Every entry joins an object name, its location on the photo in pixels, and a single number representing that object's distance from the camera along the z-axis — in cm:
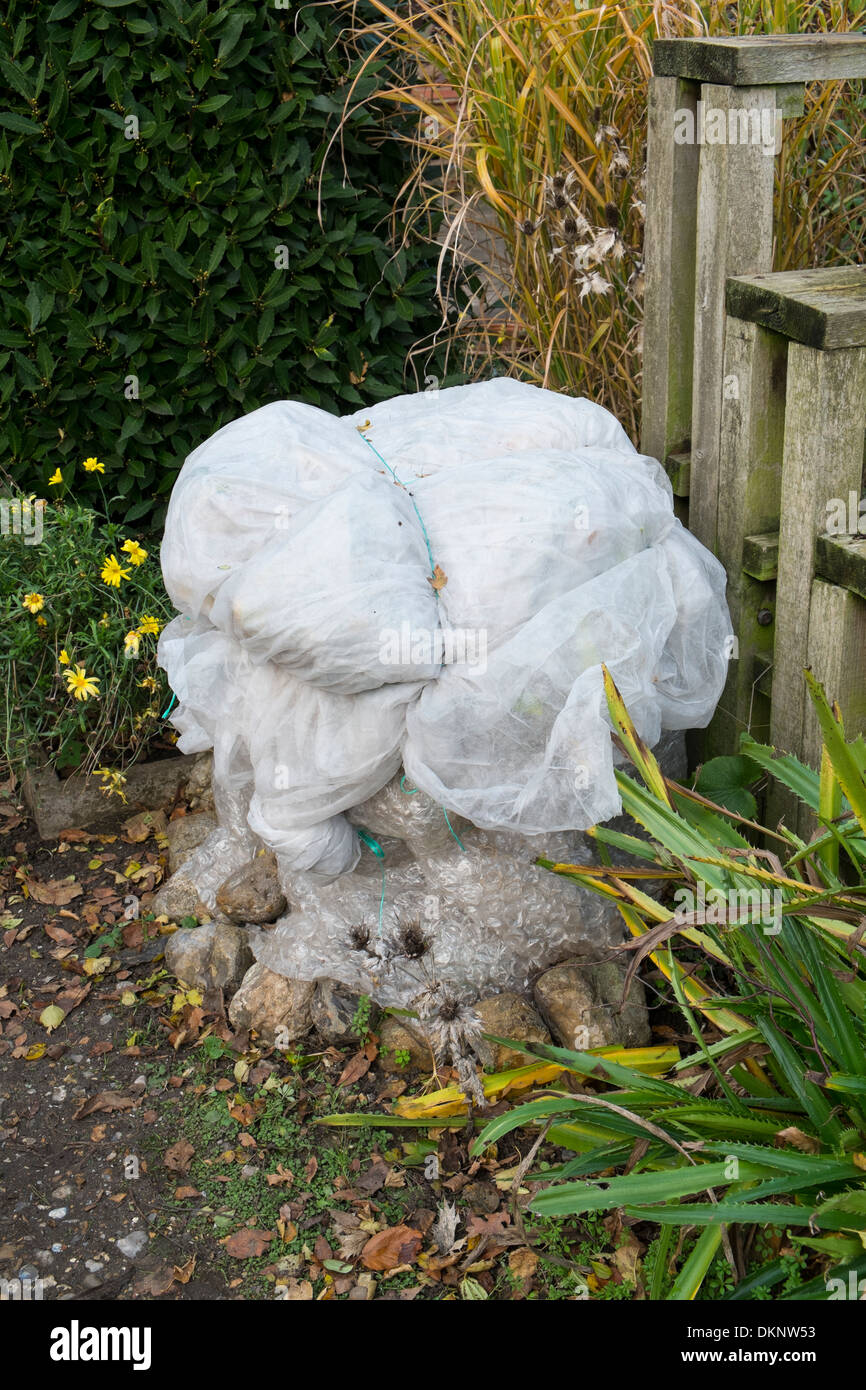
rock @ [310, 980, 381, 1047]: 294
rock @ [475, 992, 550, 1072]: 276
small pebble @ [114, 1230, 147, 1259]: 252
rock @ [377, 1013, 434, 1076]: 288
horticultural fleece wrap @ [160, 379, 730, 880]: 252
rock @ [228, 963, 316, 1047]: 296
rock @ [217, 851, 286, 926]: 309
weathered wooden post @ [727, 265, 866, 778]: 259
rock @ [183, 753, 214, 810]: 376
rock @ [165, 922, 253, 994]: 311
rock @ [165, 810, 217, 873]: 354
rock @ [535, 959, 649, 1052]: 277
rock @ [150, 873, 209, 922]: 340
